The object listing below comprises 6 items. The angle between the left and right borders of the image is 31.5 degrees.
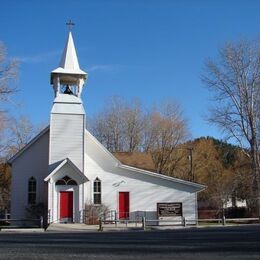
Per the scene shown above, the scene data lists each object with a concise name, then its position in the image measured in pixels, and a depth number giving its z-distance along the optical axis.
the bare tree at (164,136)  57.16
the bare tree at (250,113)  41.47
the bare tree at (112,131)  61.84
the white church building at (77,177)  34.12
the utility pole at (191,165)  55.92
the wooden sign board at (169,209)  36.31
